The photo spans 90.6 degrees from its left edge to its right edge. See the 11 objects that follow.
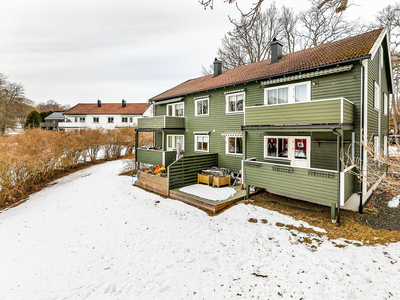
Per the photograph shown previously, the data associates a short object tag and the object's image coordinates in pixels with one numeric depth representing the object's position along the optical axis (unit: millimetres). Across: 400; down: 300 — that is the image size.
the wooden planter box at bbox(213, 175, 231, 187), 11436
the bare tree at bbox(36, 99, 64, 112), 79219
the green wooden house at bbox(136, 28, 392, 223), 7676
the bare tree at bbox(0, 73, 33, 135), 32250
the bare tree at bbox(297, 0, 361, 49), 19234
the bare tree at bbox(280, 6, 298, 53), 22219
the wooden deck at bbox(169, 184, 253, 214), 8977
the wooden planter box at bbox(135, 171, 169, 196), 11430
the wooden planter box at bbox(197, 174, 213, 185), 11898
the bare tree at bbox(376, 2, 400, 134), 19578
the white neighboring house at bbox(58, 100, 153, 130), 41469
